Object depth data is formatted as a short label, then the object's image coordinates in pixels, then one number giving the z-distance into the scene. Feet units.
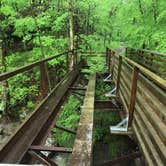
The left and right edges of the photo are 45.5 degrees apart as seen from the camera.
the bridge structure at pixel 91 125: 6.96
